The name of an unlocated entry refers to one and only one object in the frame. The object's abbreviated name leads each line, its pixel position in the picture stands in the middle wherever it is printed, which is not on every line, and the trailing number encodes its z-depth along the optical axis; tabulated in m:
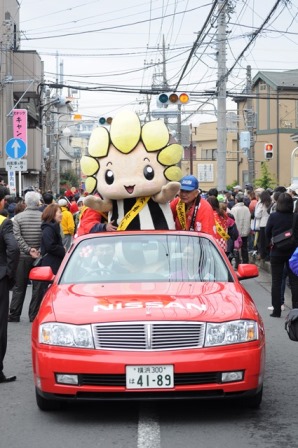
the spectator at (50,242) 12.25
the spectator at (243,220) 20.23
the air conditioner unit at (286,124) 45.75
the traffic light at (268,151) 37.81
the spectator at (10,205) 18.37
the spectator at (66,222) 19.09
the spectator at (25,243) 12.52
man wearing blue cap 10.08
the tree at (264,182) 35.56
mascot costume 9.94
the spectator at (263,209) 18.87
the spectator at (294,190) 17.34
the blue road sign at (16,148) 23.56
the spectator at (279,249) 12.39
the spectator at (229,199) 24.74
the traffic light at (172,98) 24.31
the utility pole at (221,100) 24.88
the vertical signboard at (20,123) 29.48
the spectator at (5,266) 8.00
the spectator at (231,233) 17.67
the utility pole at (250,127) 37.88
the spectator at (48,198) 14.91
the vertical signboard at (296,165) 31.51
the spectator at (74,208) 25.86
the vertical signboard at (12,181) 25.51
